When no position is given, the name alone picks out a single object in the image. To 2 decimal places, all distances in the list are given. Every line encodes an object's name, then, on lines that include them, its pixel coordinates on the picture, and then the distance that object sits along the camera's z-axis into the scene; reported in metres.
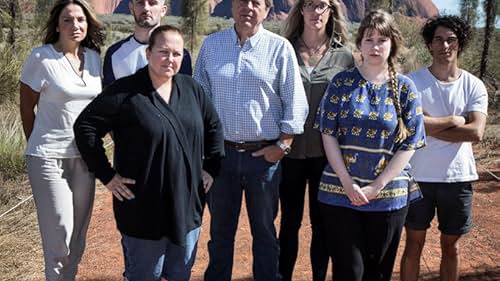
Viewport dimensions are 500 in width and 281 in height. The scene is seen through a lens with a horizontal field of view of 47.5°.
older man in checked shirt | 3.15
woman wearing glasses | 3.39
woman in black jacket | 2.56
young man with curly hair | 3.18
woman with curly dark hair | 3.06
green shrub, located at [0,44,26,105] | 7.29
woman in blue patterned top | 2.75
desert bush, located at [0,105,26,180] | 6.87
